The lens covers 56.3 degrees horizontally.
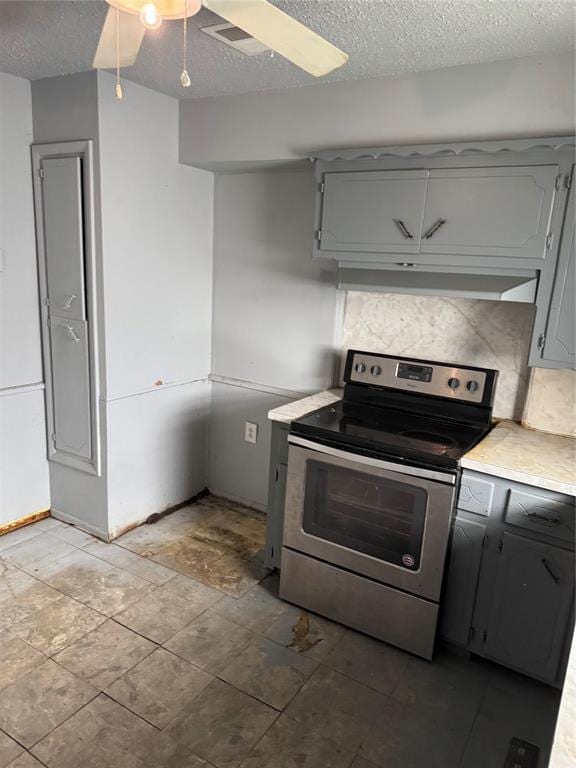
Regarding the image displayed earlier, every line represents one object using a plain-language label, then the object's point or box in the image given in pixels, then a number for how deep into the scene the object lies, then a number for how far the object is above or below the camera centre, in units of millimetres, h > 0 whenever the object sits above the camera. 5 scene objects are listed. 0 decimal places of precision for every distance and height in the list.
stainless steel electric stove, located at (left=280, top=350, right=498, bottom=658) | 2059 -911
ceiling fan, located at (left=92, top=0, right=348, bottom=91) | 1245 +565
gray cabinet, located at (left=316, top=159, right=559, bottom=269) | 1987 +216
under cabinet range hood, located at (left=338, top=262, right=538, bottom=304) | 2102 -42
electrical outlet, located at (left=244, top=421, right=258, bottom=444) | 3268 -1023
